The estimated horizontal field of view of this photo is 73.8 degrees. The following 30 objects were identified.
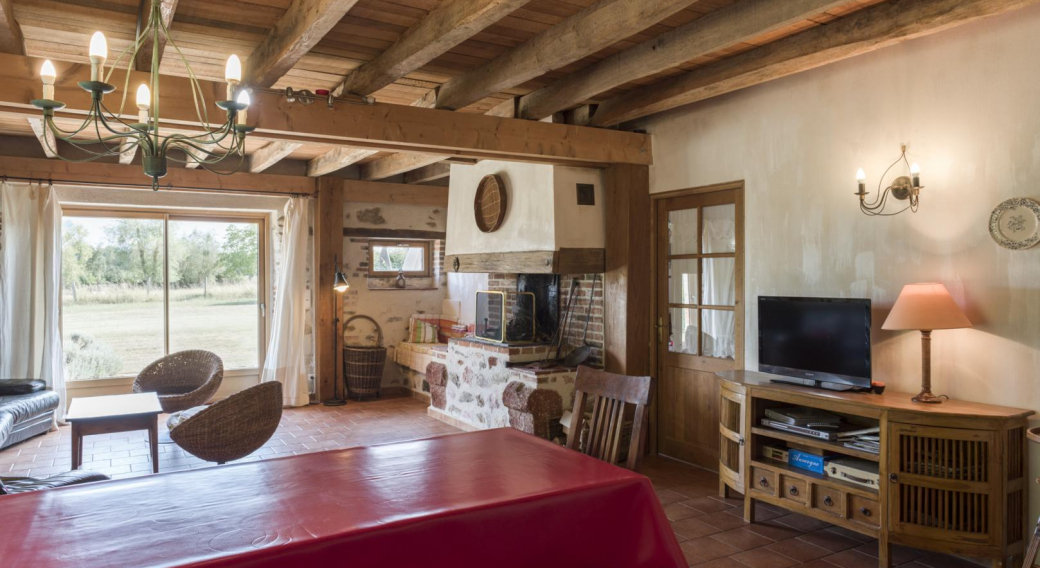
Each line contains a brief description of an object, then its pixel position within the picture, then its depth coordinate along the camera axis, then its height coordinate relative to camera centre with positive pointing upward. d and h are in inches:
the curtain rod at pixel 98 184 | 241.8 +37.7
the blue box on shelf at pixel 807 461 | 137.9 -35.7
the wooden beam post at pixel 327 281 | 290.2 +2.3
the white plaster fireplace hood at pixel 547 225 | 191.8 +17.3
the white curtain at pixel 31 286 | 237.1 +0.5
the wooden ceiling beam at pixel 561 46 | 114.9 +45.8
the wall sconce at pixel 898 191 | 134.9 +18.7
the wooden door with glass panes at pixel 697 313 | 178.5 -7.4
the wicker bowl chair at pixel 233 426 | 155.3 -32.0
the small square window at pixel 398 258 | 308.7 +12.8
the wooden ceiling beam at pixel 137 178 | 241.6 +41.4
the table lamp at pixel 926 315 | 123.3 -5.5
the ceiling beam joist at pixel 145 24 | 109.2 +44.9
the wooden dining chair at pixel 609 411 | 101.3 -19.7
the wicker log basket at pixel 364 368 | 290.8 -34.4
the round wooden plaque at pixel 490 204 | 217.2 +26.5
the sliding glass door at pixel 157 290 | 266.7 -1.1
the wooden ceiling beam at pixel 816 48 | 115.3 +46.0
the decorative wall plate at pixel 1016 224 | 119.3 +10.5
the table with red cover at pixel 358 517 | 67.2 -24.8
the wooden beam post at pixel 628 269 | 193.0 +4.5
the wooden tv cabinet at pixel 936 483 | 116.1 -34.4
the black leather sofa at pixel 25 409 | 204.8 -37.5
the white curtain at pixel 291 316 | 281.0 -11.9
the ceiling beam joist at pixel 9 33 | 111.3 +43.8
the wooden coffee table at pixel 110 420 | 160.7 -31.0
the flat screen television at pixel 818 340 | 136.9 -11.7
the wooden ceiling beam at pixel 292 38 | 107.0 +42.4
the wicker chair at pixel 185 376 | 209.2 -28.2
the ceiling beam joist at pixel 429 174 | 286.4 +48.9
